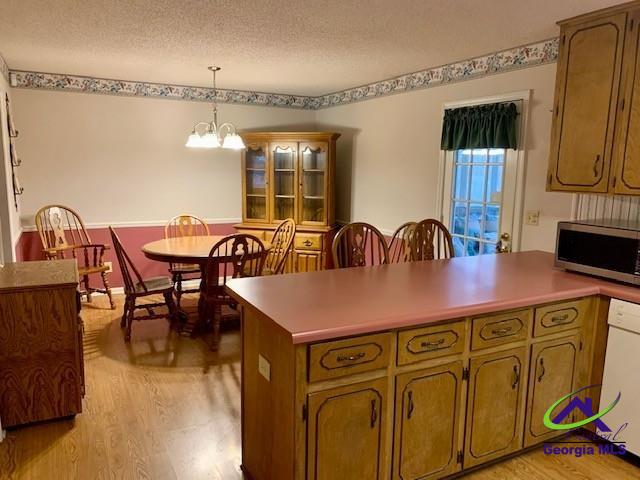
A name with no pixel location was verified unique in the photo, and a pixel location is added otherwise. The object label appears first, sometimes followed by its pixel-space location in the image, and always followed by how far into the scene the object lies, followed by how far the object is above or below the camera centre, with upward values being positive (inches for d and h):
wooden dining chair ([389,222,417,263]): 134.4 -22.4
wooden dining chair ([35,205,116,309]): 180.1 -27.4
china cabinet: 211.2 -5.7
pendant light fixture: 156.2 +11.3
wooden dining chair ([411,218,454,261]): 132.3 -17.1
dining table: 145.8 -24.1
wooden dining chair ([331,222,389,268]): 117.0 -17.4
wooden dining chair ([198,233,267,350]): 142.4 -27.2
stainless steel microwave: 92.2 -13.5
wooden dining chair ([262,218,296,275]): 170.7 -24.9
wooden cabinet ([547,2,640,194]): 98.0 +15.9
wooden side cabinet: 94.5 -35.2
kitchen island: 67.2 -29.5
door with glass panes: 139.0 -6.0
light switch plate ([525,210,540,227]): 131.3 -10.3
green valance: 133.9 +15.4
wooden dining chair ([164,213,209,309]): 175.6 -24.6
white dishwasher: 88.8 -35.4
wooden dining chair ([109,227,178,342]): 144.9 -36.3
